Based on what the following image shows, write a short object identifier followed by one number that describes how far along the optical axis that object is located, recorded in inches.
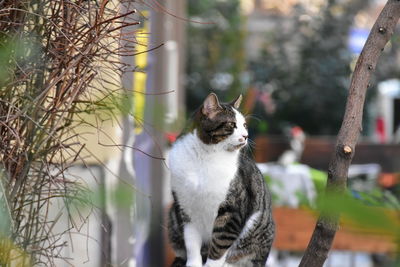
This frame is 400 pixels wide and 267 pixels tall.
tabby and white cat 179.9
